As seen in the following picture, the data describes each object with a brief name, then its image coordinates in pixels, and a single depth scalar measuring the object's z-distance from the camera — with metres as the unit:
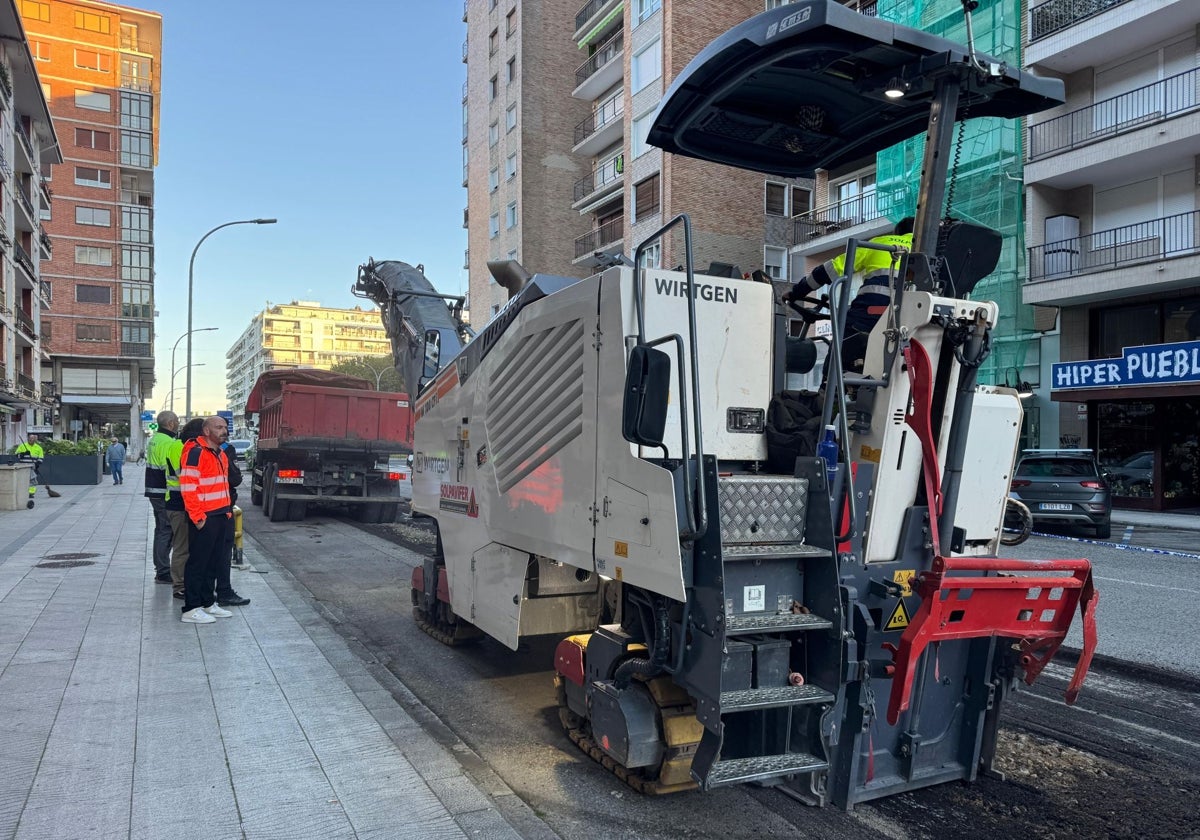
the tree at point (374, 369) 72.80
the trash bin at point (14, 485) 17.45
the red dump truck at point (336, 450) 16.12
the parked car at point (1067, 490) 14.54
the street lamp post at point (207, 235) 24.28
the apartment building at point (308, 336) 146.00
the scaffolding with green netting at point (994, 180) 22.61
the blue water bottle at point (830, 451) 3.63
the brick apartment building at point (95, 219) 62.09
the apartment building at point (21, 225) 31.32
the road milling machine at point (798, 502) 3.42
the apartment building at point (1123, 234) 19.30
